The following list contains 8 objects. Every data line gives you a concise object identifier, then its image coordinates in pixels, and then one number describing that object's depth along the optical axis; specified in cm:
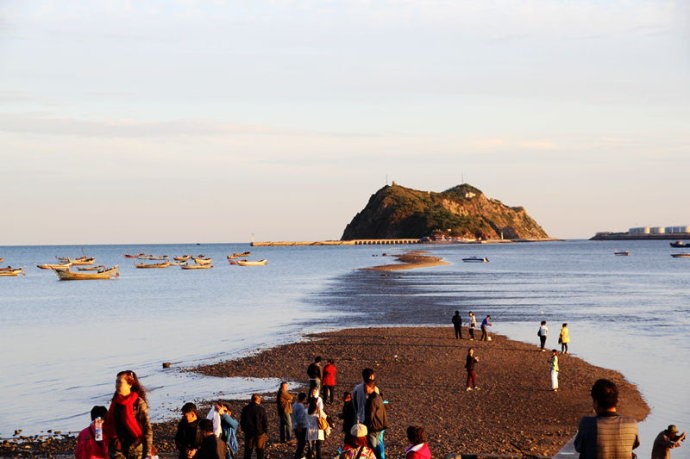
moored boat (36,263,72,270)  14719
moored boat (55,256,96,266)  16000
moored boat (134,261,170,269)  16100
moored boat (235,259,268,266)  16416
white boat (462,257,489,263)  15375
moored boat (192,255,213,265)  16161
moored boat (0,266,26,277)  14138
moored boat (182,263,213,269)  15412
